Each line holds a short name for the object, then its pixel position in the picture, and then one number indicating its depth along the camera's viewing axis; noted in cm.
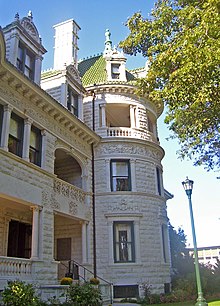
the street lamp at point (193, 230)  1238
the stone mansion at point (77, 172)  1546
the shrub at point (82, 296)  1339
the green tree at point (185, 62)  1116
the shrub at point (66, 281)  1588
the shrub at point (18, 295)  1130
